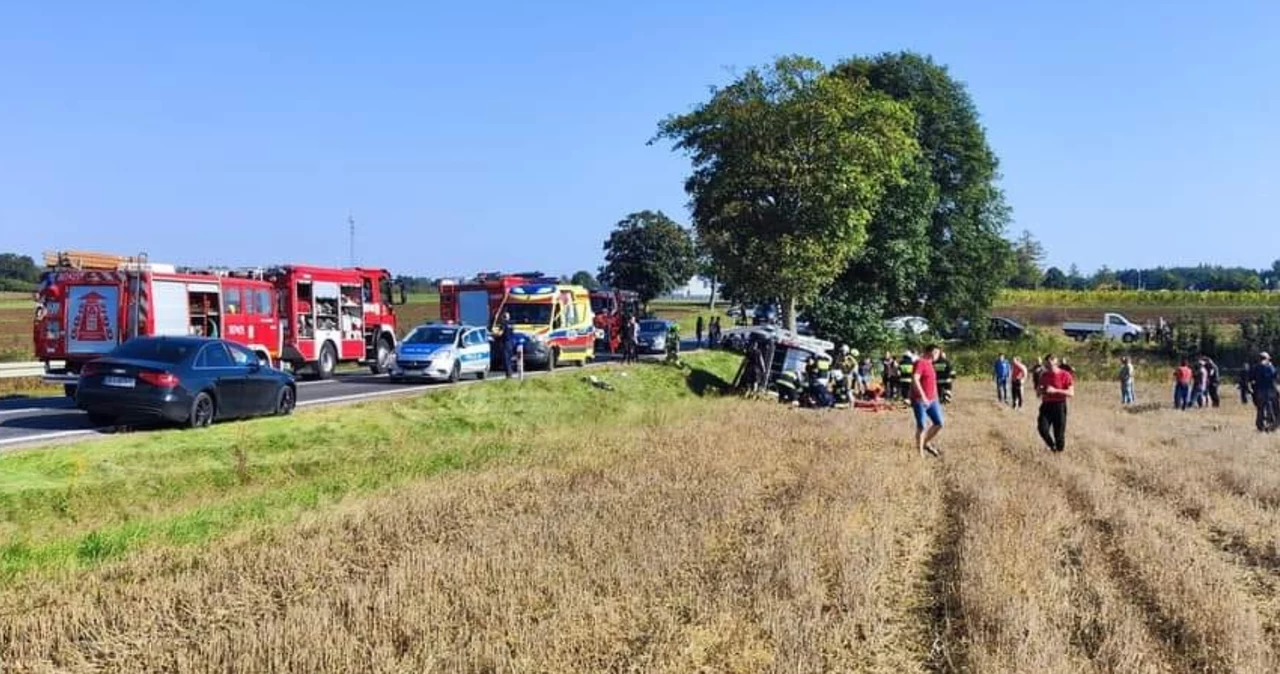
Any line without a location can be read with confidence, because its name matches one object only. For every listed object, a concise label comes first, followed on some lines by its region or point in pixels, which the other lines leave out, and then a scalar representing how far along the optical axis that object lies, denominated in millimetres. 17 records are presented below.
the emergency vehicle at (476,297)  31609
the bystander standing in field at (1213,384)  32469
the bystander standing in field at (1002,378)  33656
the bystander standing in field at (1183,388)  31297
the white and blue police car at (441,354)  25781
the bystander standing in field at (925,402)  16188
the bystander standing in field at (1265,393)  24516
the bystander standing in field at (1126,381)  33041
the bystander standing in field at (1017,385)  30938
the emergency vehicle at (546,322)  30344
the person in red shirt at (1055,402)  16609
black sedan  15008
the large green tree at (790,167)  33062
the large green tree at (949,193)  48656
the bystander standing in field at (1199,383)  32000
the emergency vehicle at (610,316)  40469
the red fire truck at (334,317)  25828
